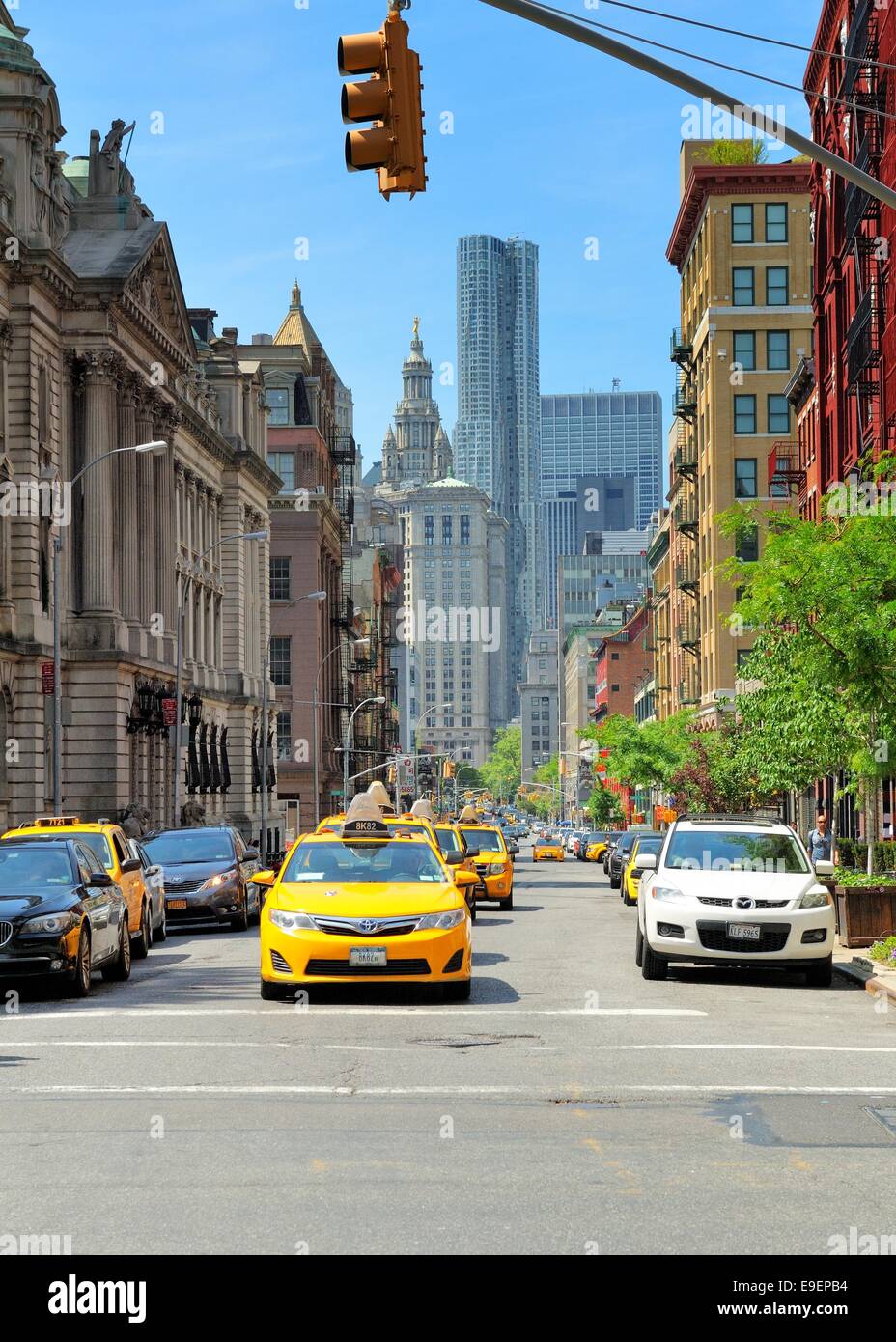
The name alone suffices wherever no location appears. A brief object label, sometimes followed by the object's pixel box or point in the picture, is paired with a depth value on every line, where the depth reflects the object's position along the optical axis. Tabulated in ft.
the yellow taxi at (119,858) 75.72
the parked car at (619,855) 162.40
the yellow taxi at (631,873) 120.71
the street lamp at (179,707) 164.55
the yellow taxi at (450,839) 99.14
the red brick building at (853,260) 143.95
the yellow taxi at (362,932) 53.21
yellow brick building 273.13
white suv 61.62
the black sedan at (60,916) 57.36
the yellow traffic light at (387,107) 37.01
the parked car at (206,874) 97.81
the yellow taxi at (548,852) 300.61
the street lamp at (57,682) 130.93
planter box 78.38
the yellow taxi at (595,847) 297.33
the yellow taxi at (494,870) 122.01
